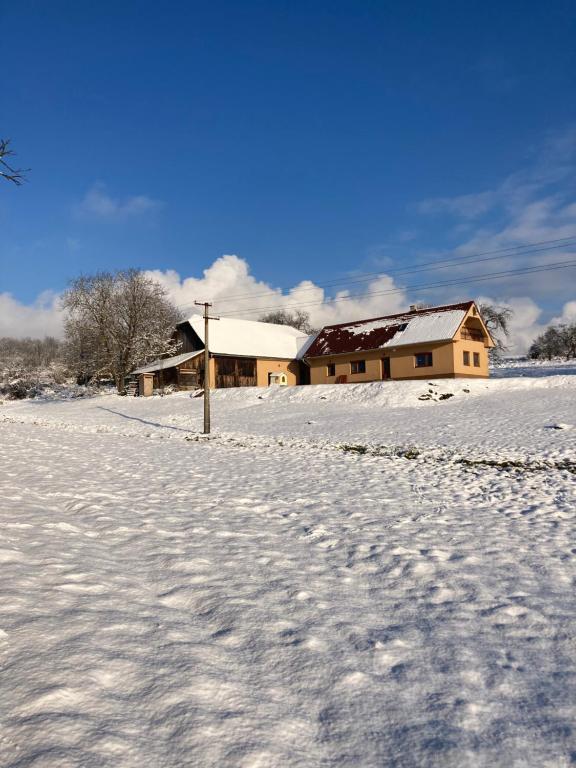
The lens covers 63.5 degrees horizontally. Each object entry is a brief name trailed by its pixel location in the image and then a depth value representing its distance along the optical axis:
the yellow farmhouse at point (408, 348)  36.56
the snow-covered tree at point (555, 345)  80.44
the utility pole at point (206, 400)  21.38
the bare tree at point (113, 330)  48.34
